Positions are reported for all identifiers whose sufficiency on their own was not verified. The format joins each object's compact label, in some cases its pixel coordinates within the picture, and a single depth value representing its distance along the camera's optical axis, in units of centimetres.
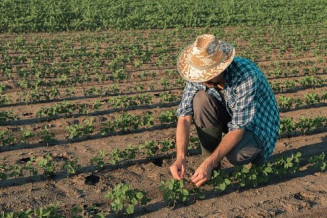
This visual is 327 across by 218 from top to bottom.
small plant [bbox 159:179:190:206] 429
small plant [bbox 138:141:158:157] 541
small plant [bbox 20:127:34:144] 593
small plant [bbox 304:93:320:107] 760
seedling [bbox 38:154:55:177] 491
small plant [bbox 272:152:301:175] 490
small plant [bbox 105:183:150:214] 414
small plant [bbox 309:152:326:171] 518
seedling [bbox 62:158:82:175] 498
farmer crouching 404
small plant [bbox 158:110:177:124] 663
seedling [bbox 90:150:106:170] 512
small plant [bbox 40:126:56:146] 590
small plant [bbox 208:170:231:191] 448
